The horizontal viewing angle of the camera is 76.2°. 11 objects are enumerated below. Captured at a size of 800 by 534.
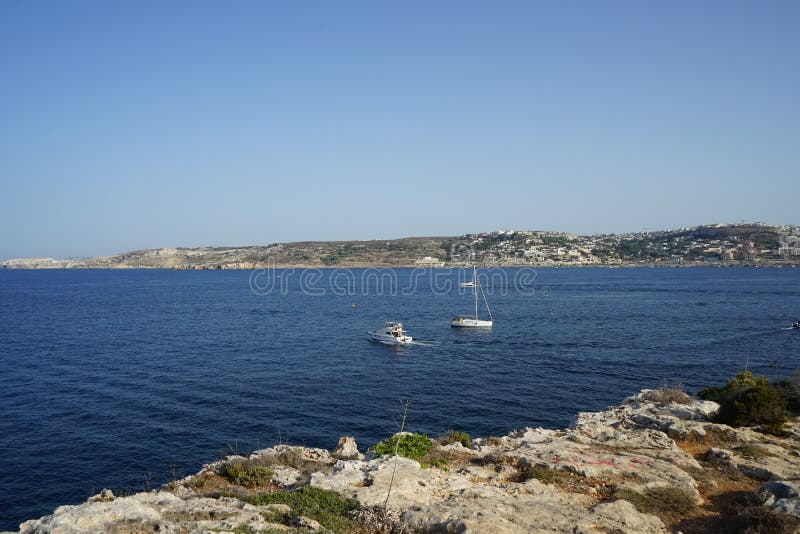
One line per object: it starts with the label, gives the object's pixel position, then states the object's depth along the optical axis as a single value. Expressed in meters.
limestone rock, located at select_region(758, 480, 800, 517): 11.15
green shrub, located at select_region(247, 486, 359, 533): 11.18
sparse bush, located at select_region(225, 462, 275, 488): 15.62
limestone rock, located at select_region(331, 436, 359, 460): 20.41
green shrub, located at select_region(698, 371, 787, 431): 21.53
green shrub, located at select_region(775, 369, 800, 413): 25.92
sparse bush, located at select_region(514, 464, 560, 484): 14.93
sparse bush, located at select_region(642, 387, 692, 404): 27.91
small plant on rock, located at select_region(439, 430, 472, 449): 21.03
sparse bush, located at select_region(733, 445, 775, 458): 17.16
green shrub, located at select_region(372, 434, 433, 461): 17.25
